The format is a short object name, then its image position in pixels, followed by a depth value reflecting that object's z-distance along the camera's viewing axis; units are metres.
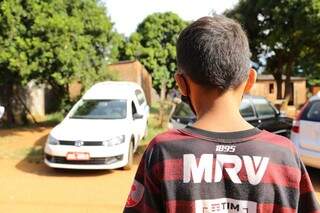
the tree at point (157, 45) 35.97
